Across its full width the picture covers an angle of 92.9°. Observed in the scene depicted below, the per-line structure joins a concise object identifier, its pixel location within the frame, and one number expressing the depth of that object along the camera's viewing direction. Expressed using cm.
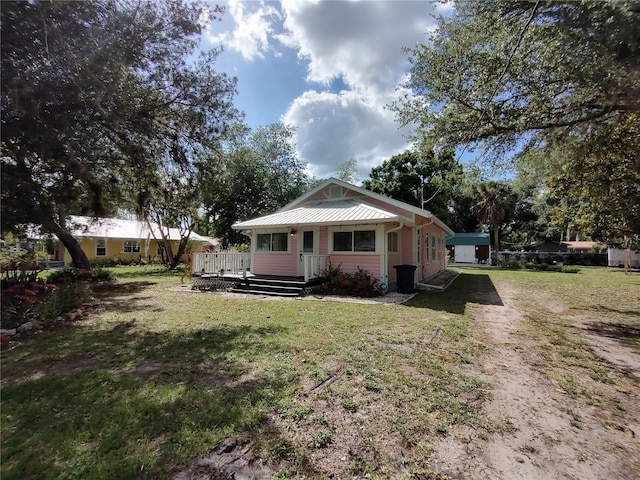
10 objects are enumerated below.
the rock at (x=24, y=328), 588
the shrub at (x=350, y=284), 1041
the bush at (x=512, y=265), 2583
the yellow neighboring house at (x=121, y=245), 2545
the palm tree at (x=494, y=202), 3045
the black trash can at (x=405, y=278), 1106
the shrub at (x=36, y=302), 611
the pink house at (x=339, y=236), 1090
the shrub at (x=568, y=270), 2253
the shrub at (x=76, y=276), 1097
